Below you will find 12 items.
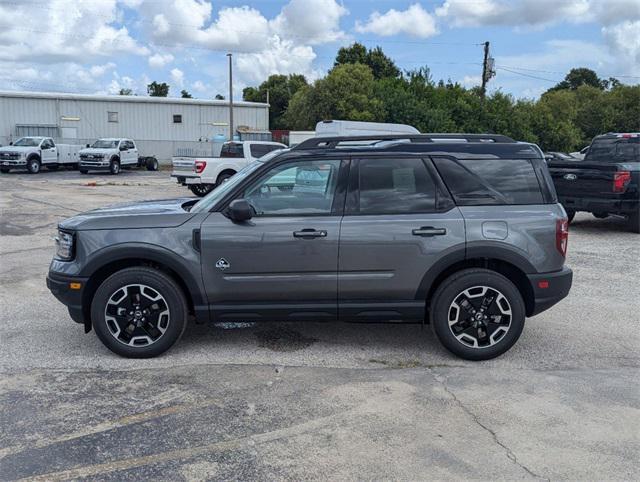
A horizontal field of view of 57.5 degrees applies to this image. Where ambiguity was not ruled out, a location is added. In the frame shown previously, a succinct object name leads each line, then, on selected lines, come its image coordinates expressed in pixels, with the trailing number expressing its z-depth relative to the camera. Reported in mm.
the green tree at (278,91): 78938
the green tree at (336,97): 41906
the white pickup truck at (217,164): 18969
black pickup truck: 11133
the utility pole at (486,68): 38206
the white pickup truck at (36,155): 28844
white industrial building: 37125
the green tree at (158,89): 91125
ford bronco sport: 4680
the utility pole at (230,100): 40631
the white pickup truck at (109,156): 30109
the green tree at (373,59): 64438
